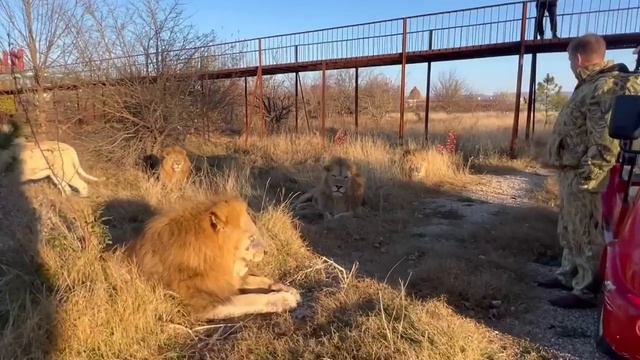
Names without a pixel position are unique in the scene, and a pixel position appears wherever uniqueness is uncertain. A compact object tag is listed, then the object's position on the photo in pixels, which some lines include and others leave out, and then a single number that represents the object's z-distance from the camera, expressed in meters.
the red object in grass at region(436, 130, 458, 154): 12.63
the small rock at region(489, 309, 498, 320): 3.90
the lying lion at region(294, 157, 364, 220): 8.13
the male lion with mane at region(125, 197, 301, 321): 3.89
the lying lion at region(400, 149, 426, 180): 10.91
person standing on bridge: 12.26
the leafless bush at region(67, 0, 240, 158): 11.59
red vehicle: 2.37
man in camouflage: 3.77
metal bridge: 11.58
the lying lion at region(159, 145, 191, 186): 9.38
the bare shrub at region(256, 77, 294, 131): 22.92
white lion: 8.89
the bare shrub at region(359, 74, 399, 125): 36.53
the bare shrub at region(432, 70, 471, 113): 49.69
